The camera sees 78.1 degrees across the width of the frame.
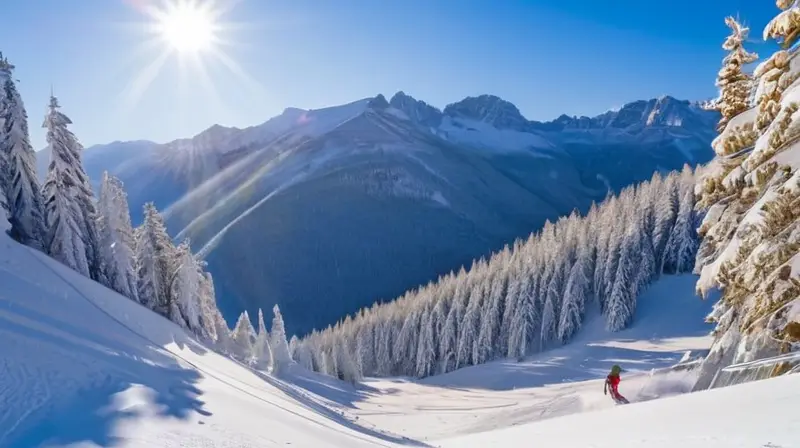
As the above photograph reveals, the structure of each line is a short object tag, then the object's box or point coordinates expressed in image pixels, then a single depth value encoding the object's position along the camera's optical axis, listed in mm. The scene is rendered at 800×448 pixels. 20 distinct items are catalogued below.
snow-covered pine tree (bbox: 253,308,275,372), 43159
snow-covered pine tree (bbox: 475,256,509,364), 67750
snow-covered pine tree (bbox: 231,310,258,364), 46581
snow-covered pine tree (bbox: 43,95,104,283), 28547
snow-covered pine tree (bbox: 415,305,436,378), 72875
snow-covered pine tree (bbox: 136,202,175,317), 34438
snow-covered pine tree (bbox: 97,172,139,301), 31156
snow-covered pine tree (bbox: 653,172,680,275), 68625
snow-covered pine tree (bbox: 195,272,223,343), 38750
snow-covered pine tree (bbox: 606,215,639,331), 61781
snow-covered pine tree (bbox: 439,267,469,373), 71062
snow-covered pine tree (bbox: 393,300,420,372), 76500
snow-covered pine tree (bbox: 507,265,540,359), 64438
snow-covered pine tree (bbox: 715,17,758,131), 13508
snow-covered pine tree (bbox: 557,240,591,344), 65062
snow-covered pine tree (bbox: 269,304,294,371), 43375
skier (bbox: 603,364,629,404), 18125
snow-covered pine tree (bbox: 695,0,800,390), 9109
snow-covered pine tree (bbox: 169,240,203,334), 34812
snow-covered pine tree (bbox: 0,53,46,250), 26875
